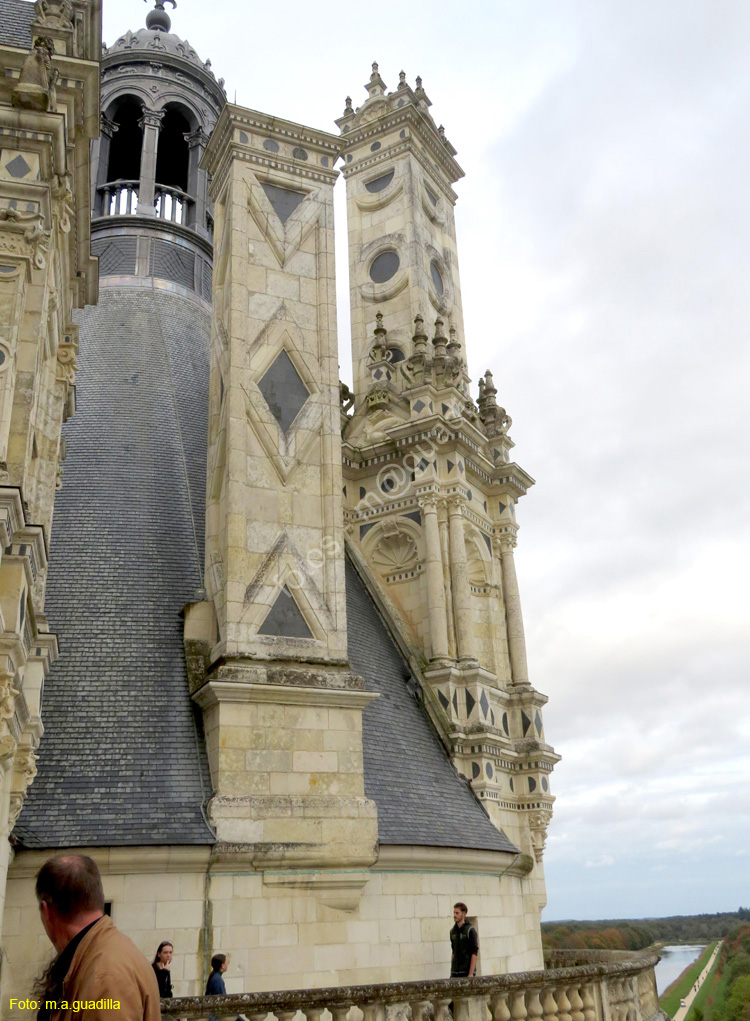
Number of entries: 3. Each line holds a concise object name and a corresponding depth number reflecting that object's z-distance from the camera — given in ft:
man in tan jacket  7.61
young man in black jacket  26.02
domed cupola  67.62
